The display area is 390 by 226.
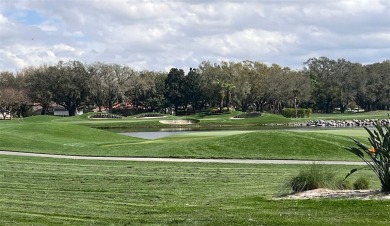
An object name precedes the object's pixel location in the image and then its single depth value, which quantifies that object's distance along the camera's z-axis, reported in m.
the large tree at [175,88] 120.75
